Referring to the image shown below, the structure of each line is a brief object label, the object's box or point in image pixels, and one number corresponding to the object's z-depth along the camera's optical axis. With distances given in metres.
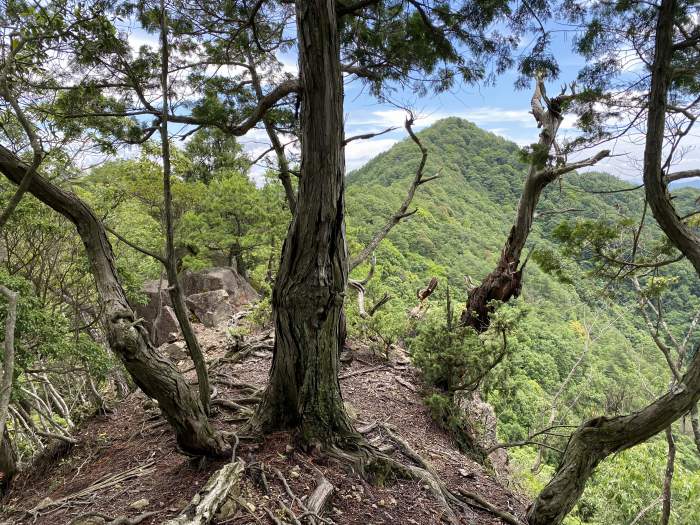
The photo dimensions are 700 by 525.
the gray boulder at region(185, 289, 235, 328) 11.10
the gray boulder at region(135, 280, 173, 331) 11.44
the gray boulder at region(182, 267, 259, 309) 12.55
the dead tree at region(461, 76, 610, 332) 5.77
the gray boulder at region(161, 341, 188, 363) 7.45
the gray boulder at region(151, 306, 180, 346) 10.70
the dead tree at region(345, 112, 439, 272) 5.34
